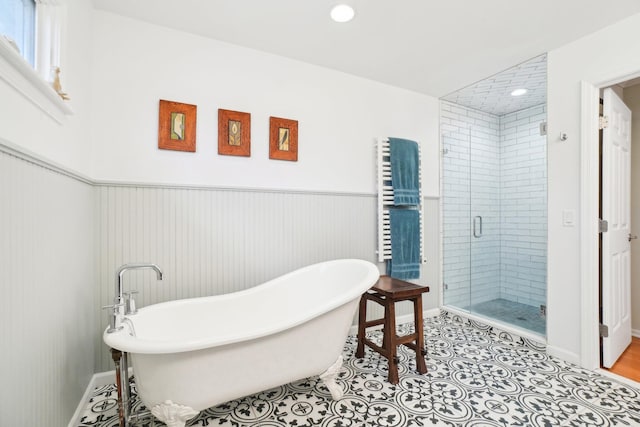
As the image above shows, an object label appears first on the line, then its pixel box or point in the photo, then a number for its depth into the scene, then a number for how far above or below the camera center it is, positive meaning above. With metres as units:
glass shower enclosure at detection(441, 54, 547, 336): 3.37 +0.04
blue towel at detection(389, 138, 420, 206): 2.90 +0.41
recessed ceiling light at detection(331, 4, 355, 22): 1.91 +1.31
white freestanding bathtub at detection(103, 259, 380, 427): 1.32 -0.66
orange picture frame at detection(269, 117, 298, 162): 2.47 +0.62
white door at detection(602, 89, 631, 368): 2.15 -0.10
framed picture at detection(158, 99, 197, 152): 2.11 +0.61
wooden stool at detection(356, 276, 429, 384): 2.01 -0.78
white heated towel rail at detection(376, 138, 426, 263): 2.89 +0.15
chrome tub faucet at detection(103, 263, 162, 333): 1.35 -0.46
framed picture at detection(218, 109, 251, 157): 2.29 +0.62
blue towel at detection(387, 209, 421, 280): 2.92 -0.30
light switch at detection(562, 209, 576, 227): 2.25 -0.04
